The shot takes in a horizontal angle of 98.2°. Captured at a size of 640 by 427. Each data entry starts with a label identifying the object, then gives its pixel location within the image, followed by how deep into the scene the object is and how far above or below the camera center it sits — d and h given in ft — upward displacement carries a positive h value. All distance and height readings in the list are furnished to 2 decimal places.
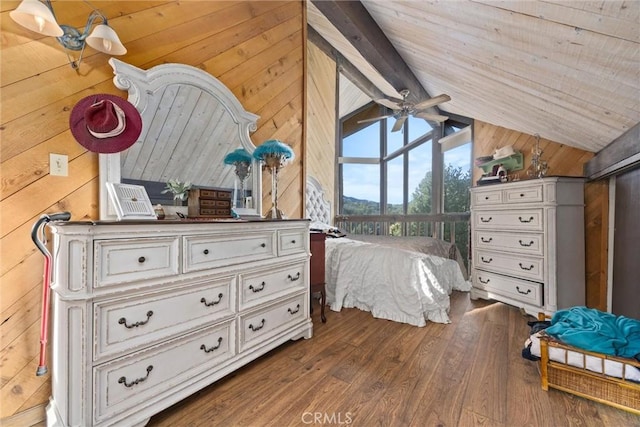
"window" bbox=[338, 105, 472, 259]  14.30 +2.78
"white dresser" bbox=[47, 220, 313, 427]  3.76 -1.63
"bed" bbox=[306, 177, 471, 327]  8.70 -2.13
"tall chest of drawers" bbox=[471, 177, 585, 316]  8.50 -0.92
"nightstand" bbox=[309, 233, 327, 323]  8.81 -1.67
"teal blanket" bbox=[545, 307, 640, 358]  5.11 -2.31
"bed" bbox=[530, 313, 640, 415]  4.79 -2.88
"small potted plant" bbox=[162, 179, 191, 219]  6.27 +0.43
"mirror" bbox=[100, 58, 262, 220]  5.60 +2.03
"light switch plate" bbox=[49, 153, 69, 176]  4.82 +0.88
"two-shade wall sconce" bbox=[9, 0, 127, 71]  3.99 +3.01
